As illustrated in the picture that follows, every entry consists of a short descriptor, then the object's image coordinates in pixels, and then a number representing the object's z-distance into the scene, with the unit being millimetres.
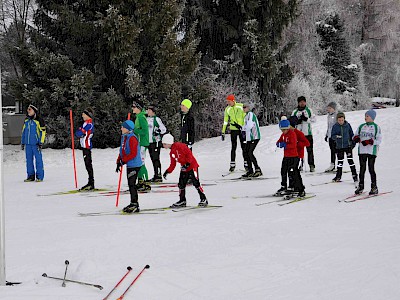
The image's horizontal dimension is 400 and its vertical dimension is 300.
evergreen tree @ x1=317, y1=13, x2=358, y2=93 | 35156
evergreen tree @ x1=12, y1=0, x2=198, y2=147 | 19984
